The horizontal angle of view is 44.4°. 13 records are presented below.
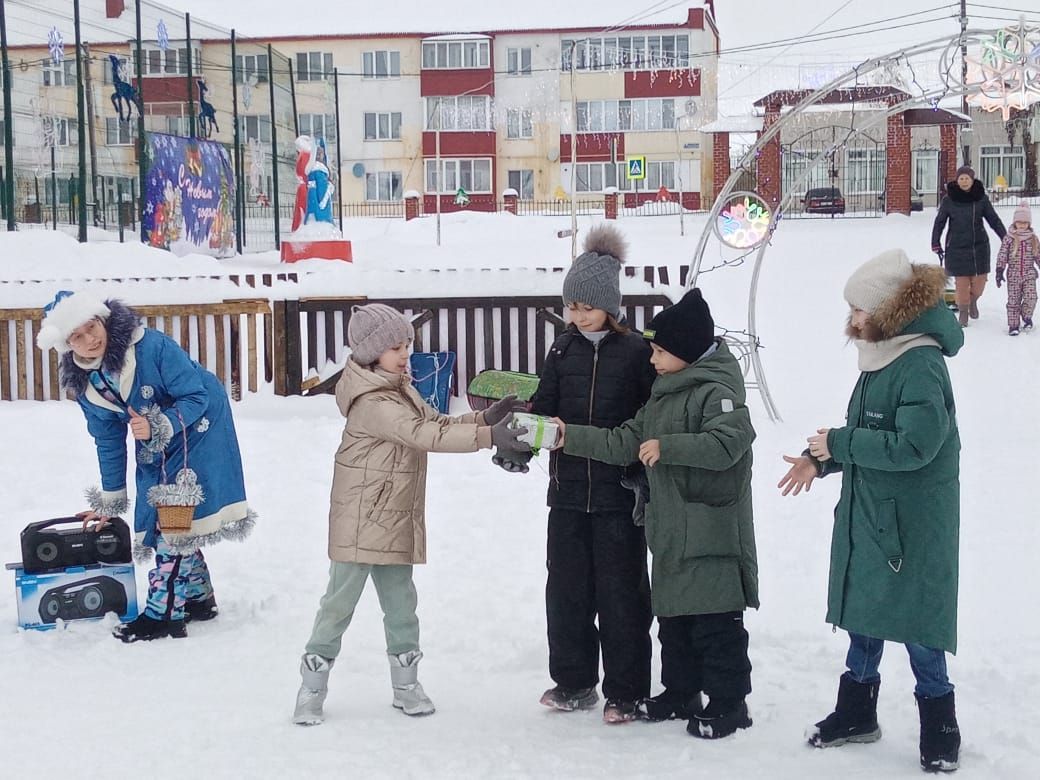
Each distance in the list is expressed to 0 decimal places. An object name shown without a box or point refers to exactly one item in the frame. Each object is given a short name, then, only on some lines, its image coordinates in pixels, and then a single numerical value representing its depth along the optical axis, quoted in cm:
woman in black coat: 1579
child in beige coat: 470
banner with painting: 2228
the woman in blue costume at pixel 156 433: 560
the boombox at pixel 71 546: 596
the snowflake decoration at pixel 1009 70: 849
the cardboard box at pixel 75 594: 588
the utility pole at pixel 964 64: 863
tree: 4348
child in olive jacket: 451
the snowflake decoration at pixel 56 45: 2030
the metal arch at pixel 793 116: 877
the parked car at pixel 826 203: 3931
